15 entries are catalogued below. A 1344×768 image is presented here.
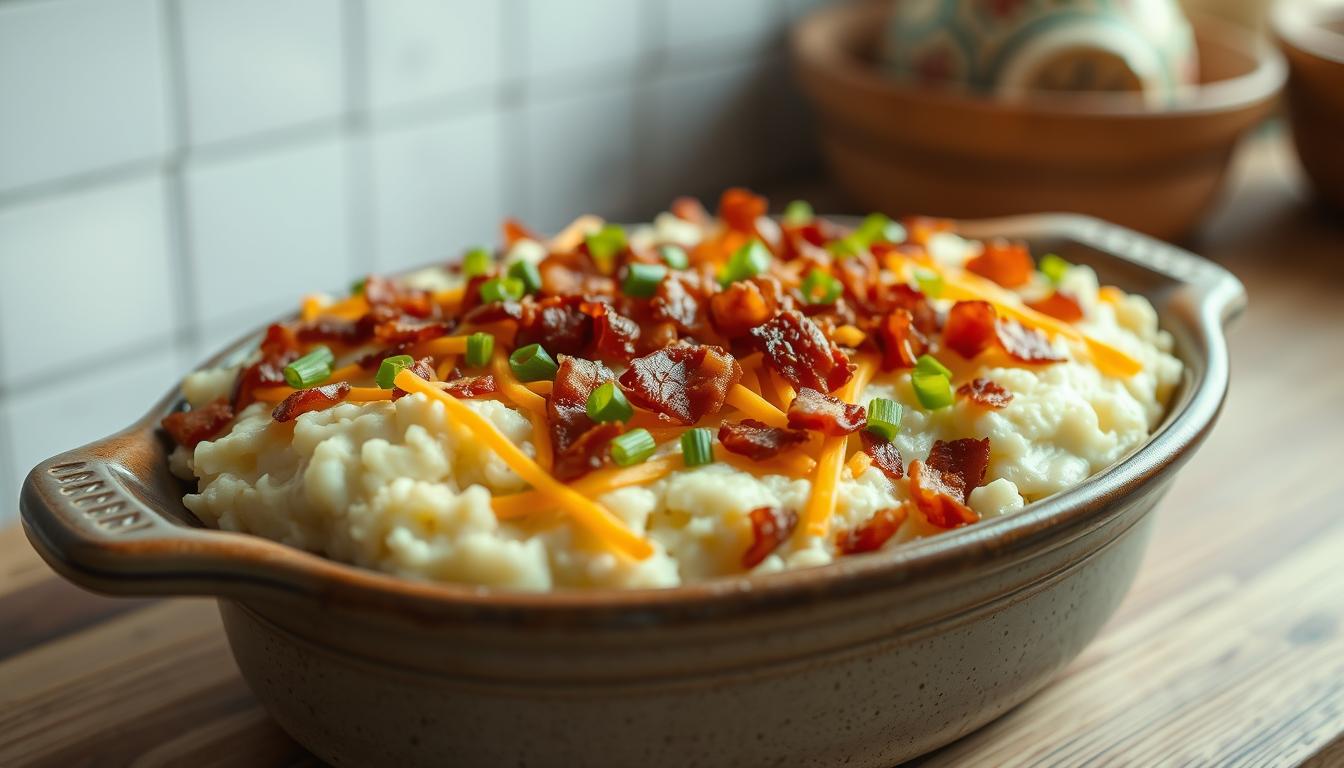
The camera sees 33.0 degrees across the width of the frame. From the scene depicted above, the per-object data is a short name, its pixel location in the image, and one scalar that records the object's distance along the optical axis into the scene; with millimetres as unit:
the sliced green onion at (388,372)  869
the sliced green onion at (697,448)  841
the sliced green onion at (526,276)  942
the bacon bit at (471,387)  858
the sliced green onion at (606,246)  975
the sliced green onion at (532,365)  876
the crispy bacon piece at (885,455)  854
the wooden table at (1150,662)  893
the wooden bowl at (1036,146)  1211
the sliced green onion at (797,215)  1042
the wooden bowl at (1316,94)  1293
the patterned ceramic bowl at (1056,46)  1232
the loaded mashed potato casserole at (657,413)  819
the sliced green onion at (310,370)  883
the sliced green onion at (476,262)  983
